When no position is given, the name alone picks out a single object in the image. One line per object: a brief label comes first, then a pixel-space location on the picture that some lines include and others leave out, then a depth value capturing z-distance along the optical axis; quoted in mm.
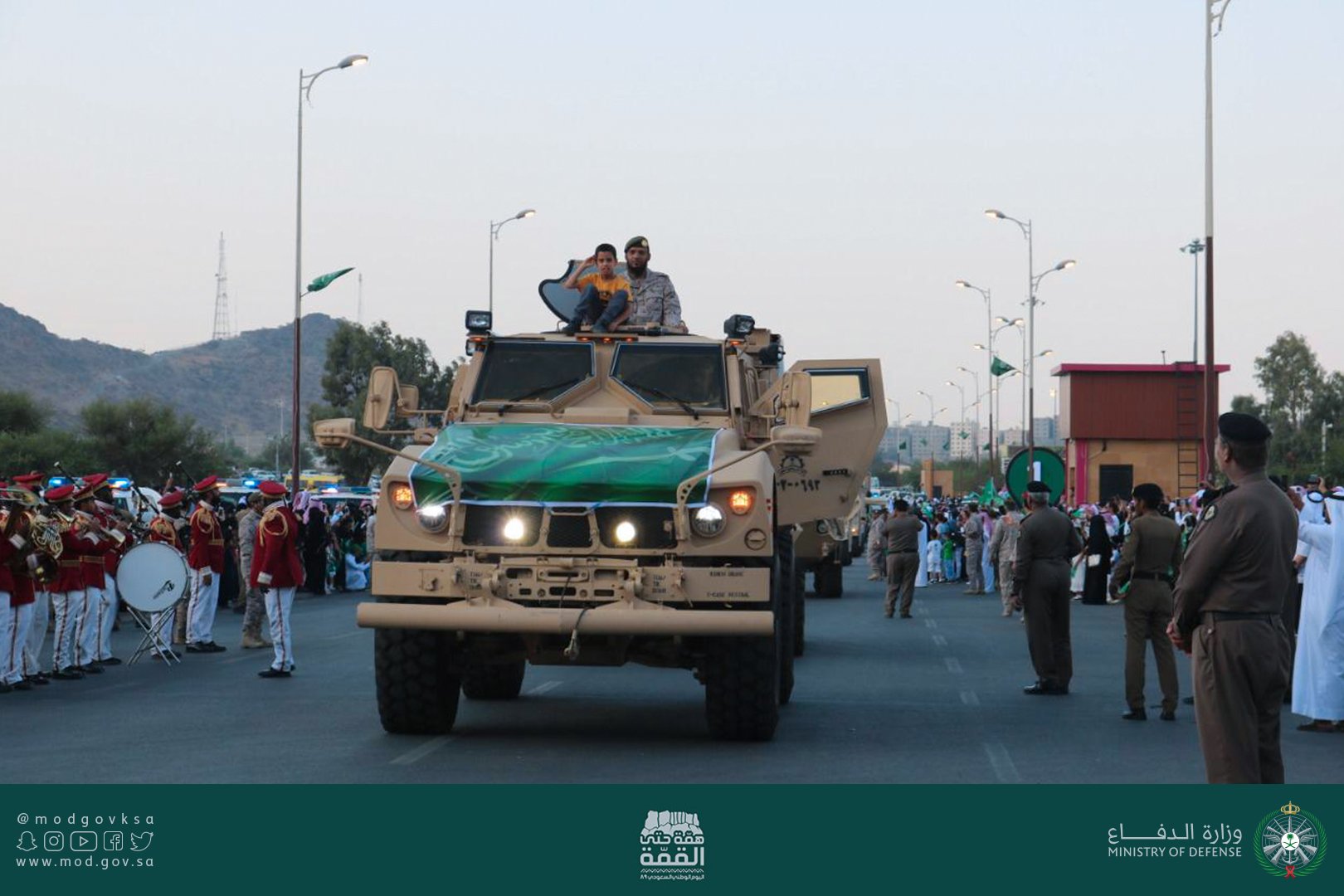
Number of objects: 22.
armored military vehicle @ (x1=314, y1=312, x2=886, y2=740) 12602
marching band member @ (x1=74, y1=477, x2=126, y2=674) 19766
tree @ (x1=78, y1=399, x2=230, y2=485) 80938
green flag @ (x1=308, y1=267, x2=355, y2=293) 43156
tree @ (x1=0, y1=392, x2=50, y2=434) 73688
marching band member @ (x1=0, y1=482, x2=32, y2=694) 17391
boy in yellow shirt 15672
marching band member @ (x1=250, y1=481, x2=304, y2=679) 19000
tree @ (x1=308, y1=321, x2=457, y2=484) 78688
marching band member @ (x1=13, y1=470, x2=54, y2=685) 18734
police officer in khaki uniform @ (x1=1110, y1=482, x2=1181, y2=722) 15781
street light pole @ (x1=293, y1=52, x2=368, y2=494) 42531
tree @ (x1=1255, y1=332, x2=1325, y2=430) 112562
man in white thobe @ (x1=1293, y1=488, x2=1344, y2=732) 15062
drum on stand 19844
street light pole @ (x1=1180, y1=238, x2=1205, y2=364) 65375
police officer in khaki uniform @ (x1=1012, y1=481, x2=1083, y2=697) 17766
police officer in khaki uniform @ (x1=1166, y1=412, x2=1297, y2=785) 8344
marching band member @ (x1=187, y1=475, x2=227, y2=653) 22500
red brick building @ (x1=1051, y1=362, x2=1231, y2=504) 72125
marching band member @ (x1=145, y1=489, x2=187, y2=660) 21938
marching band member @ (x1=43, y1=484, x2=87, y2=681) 19250
